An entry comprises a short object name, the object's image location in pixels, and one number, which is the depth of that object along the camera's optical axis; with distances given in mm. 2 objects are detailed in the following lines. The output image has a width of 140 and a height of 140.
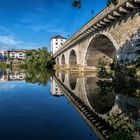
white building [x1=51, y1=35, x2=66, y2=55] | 69775
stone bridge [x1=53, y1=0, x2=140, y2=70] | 9941
